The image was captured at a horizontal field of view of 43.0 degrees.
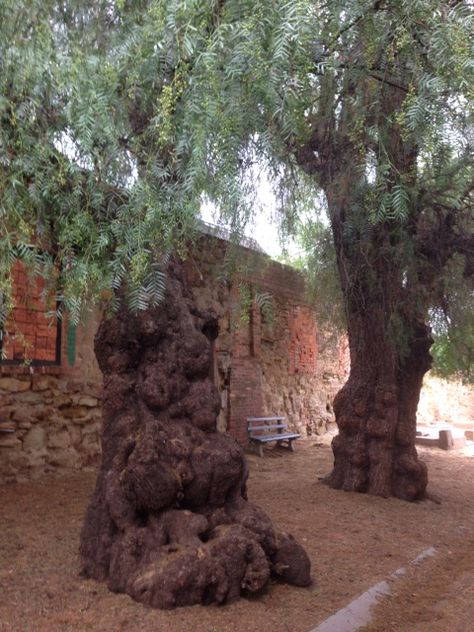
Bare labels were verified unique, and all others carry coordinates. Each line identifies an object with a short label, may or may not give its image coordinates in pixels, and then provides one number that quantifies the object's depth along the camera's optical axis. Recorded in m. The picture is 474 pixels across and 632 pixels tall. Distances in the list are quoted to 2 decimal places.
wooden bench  11.78
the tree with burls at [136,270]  4.19
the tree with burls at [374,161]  4.48
